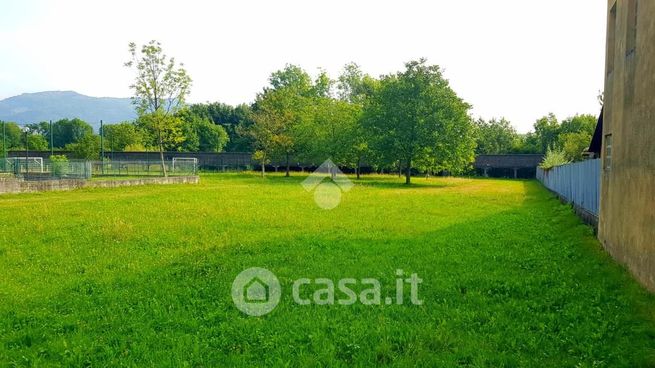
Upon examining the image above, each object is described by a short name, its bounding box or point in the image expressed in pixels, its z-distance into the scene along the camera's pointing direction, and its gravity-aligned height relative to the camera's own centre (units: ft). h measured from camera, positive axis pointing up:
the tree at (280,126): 166.30 +13.60
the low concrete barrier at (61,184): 75.10 -4.66
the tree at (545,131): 234.17 +17.74
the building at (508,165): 200.44 -0.44
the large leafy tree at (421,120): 126.72 +12.49
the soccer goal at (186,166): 125.80 -1.46
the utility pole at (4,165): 103.50 -1.42
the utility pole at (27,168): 102.22 -2.22
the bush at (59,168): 98.17 -1.89
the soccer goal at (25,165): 104.37 -1.39
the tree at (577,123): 221.13 +21.17
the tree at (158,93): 124.67 +19.10
